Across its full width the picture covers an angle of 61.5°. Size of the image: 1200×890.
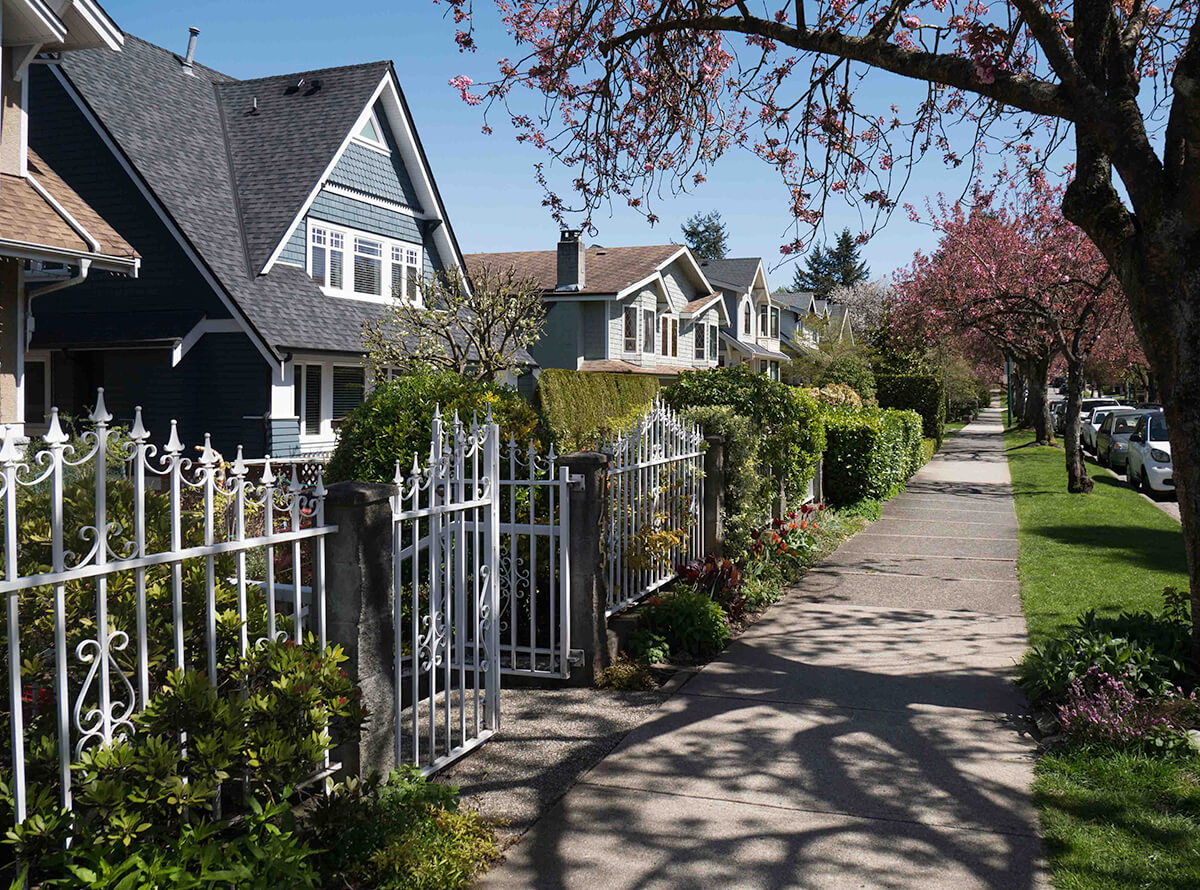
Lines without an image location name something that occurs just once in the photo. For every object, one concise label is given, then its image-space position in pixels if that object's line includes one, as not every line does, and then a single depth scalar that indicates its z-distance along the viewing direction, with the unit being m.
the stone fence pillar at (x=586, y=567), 7.08
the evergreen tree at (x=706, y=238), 114.12
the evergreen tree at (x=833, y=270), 115.62
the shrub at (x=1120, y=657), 6.26
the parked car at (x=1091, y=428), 33.31
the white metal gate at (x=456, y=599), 5.07
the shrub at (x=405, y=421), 7.68
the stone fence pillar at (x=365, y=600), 4.36
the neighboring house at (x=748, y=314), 52.56
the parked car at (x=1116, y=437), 26.70
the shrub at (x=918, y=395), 36.72
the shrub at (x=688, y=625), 8.02
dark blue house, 18.98
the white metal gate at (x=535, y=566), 6.91
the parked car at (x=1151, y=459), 21.00
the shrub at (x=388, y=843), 4.02
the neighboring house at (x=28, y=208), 11.07
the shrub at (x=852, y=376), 34.97
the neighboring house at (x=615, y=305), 36.53
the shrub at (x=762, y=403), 12.52
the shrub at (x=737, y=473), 10.50
